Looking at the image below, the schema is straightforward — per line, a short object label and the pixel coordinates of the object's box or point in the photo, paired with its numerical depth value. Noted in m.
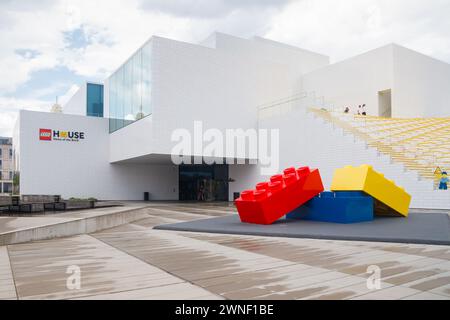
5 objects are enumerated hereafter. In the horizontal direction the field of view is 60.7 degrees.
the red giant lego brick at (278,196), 11.38
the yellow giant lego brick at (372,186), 12.34
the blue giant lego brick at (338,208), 11.71
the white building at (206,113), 23.41
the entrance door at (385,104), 29.05
